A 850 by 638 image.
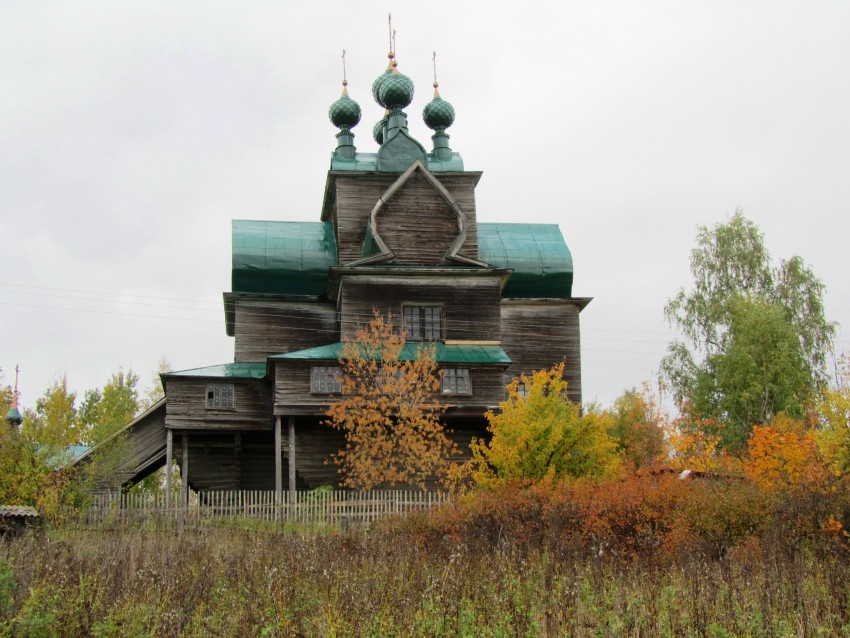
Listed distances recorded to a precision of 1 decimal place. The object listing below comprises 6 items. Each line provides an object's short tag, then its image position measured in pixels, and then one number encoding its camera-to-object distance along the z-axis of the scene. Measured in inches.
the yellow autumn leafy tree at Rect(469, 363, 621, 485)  880.9
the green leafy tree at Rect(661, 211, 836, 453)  1443.2
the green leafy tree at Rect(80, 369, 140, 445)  1807.3
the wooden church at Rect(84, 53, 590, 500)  1127.6
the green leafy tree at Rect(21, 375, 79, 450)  936.3
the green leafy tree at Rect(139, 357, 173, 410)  1994.3
